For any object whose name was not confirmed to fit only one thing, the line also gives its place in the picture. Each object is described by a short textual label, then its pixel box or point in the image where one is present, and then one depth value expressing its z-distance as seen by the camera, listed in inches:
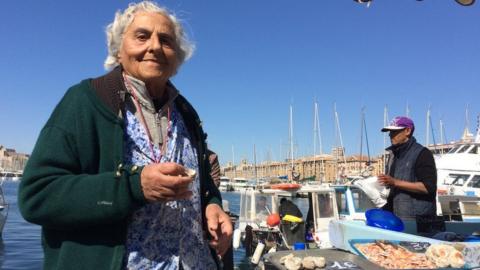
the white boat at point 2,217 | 726.2
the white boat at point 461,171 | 727.1
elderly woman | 50.8
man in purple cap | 167.3
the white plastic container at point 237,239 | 518.7
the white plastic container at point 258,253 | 441.5
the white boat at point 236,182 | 3926.2
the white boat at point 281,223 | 453.1
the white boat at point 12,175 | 5634.8
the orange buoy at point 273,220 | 469.7
